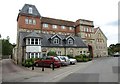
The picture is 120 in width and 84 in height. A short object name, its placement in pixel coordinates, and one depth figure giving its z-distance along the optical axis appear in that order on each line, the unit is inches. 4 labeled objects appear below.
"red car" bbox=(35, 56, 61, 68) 440.4
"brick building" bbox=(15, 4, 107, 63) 635.7
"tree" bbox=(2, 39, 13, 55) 1400.4
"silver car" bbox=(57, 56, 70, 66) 483.3
